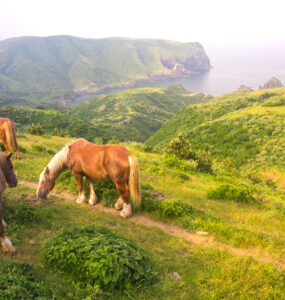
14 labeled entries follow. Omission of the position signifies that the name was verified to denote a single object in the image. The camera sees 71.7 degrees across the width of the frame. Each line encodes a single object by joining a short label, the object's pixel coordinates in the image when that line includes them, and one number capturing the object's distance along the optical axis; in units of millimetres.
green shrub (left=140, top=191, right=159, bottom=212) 7745
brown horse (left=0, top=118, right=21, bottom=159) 11617
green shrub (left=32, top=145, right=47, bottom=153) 16497
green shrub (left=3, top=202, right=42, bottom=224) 5773
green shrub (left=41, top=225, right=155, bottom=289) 3570
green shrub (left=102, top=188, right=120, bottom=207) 7988
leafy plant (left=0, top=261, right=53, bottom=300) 2539
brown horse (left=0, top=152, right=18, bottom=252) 4371
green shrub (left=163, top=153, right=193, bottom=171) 15438
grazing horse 6746
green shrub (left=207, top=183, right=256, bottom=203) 10078
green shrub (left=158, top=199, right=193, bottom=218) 7422
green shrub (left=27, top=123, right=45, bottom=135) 29005
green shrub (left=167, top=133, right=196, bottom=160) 20120
